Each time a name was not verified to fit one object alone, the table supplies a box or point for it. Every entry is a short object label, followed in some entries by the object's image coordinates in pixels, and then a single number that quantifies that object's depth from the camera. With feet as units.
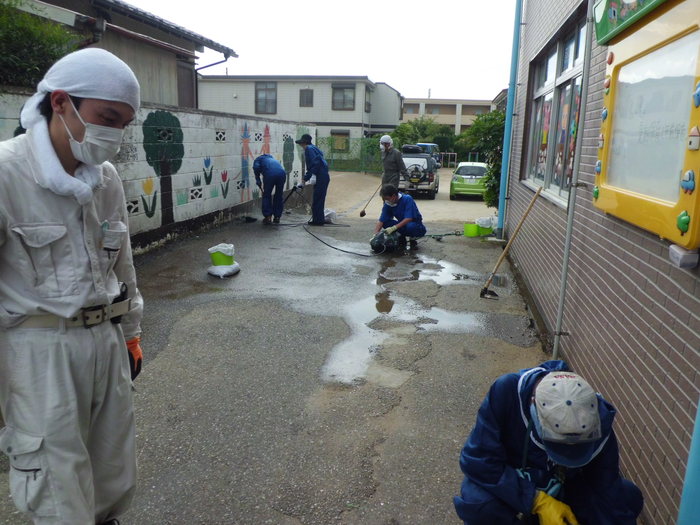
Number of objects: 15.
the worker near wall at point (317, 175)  37.60
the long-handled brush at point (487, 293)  21.98
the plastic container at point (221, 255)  24.02
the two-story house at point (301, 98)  112.98
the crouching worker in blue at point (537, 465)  6.95
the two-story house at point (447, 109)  183.59
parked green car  62.54
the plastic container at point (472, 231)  35.78
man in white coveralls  6.64
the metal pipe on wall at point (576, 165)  13.87
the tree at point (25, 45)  18.69
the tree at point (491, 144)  37.65
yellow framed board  7.52
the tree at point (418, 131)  122.63
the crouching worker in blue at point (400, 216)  29.43
